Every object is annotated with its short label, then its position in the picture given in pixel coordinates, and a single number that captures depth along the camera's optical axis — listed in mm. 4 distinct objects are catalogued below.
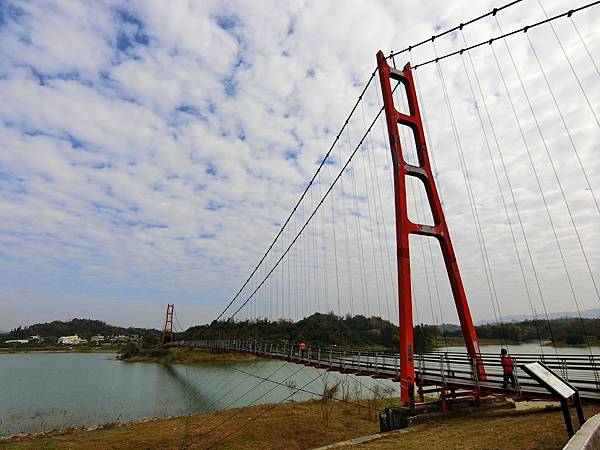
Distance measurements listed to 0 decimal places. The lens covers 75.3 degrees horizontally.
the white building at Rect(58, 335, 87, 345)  130125
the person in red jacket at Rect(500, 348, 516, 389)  10227
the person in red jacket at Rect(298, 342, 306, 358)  19562
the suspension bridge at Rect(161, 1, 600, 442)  10906
